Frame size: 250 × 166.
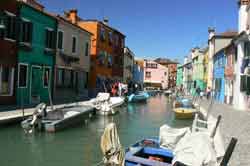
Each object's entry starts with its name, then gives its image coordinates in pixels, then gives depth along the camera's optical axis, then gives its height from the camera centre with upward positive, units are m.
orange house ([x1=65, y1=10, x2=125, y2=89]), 26.97 +4.40
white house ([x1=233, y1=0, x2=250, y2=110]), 18.40 +2.08
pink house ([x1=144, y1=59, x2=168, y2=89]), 68.21 +3.23
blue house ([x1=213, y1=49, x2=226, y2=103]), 27.58 +1.31
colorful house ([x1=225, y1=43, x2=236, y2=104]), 23.28 +1.39
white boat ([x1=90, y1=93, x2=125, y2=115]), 16.75 -1.40
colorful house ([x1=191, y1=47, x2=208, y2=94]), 40.99 +3.28
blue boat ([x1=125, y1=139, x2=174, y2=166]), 5.79 -1.81
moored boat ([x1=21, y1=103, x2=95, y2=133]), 10.82 -1.71
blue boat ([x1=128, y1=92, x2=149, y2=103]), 27.80 -1.48
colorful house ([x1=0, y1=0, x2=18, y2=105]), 14.53 +1.97
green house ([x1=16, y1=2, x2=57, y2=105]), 15.93 +2.15
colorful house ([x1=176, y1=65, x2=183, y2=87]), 71.94 +3.10
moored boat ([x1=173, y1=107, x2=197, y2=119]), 17.18 -1.94
